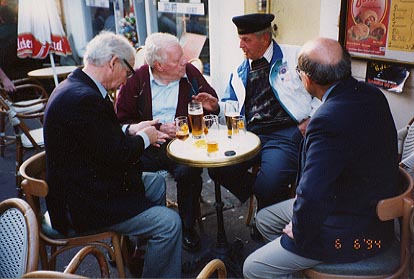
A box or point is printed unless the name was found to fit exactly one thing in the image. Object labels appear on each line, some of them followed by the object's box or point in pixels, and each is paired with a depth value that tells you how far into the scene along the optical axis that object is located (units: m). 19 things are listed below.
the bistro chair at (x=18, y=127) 3.97
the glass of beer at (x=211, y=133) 2.43
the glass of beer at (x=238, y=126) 2.68
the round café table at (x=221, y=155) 2.30
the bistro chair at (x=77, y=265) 1.11
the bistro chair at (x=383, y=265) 1.68
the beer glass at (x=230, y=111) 2.70
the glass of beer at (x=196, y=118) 2.54
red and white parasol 4.84
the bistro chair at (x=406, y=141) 2.55
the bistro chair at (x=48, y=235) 2.10
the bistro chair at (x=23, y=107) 4.98
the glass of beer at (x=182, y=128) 2.65
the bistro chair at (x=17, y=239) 1.33
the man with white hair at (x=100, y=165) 2.03
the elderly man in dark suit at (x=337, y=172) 1.58
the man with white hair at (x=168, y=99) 2.97
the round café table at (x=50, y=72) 5.84
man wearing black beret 2.95
